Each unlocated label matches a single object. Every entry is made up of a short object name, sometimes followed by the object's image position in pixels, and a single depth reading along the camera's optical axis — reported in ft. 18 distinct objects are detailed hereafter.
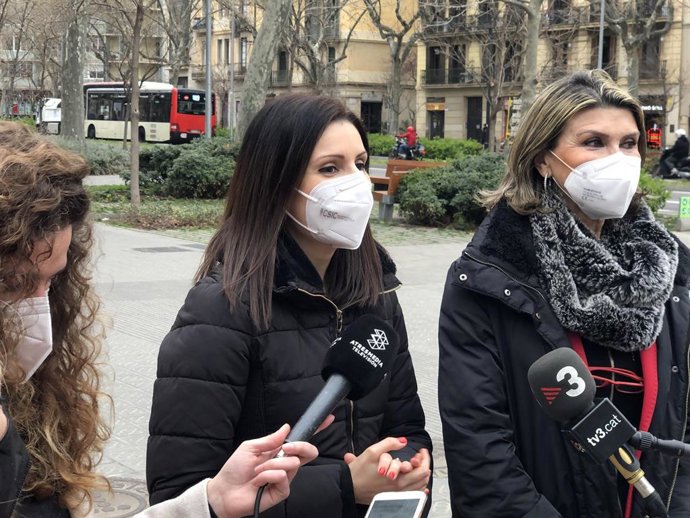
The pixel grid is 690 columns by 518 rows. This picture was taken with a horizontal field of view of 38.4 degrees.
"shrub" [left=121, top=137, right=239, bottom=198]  68.39
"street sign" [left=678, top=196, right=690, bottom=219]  58.70
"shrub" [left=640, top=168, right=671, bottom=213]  58.03
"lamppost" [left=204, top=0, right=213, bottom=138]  97.81
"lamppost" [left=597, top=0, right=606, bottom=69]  107.37
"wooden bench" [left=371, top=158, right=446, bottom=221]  61.46
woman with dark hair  7.76
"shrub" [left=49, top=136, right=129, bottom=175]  92.27
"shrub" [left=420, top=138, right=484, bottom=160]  139.85
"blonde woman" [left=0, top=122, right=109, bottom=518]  6.71
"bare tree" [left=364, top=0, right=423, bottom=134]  142.28
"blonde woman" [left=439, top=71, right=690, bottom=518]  8.60
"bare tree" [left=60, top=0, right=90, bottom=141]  93.25
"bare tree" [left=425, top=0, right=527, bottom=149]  137.80
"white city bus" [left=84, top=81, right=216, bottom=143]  163.84
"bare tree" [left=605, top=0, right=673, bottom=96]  125.70
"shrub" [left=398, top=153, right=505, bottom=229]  57.67
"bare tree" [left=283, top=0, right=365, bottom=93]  130.93
